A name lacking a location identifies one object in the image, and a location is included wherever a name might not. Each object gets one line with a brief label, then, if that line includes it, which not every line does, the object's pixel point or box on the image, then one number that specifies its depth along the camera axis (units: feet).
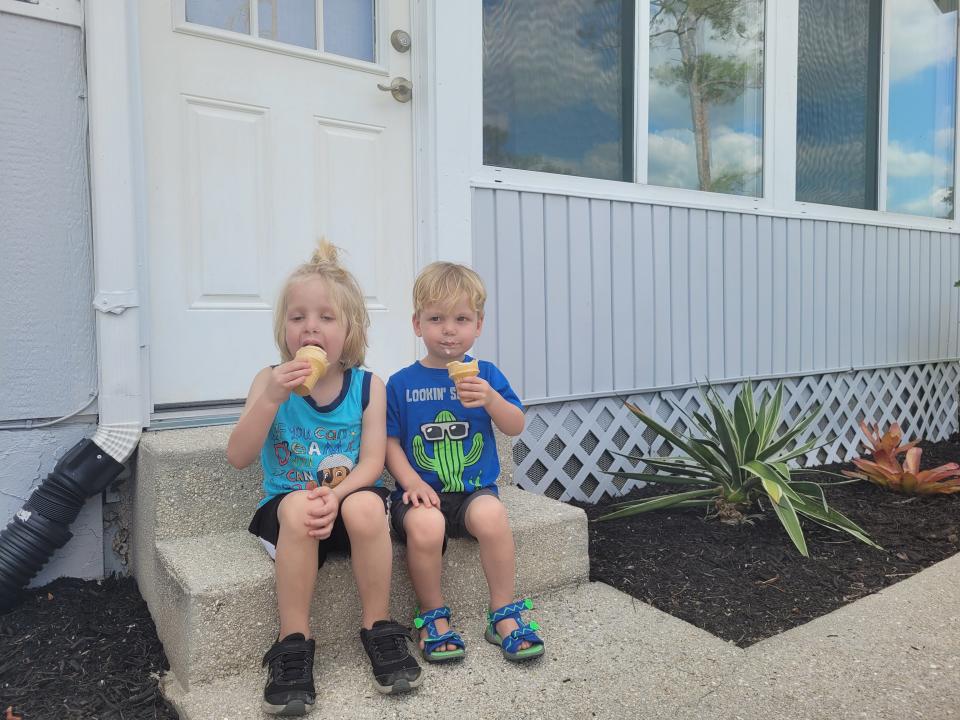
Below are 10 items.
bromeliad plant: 11.23
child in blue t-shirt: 6.31
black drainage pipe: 6.84
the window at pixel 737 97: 11.36
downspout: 7.20
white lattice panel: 11.42
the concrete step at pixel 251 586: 5.72
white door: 8.42
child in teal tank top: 5.62
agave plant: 9.32
